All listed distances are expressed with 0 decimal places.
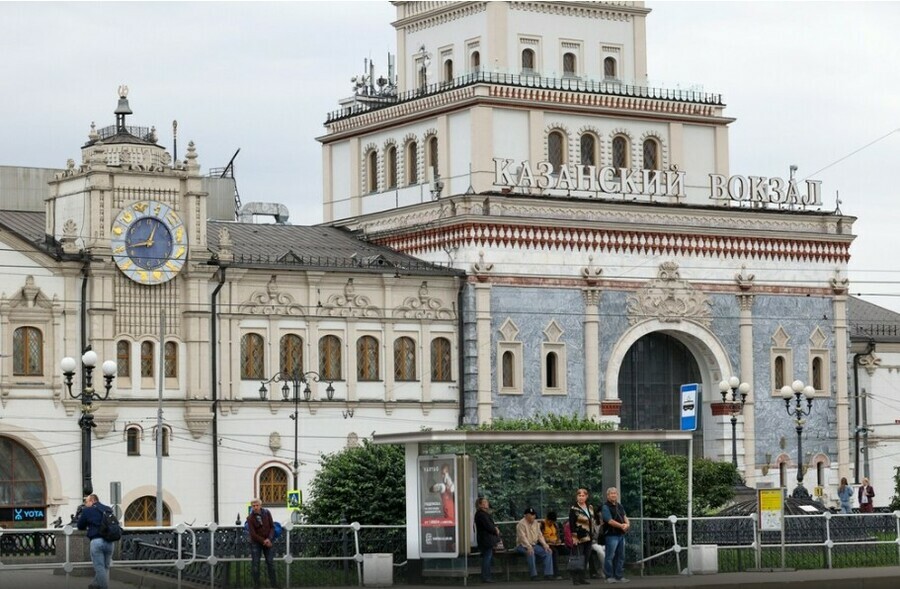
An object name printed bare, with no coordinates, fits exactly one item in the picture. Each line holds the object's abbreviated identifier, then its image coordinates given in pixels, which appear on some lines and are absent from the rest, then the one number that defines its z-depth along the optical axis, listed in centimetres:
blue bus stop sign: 5334
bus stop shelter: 4756
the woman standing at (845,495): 7145
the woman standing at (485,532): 4753
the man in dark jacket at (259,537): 4650
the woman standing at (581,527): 4794
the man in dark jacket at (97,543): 4428
